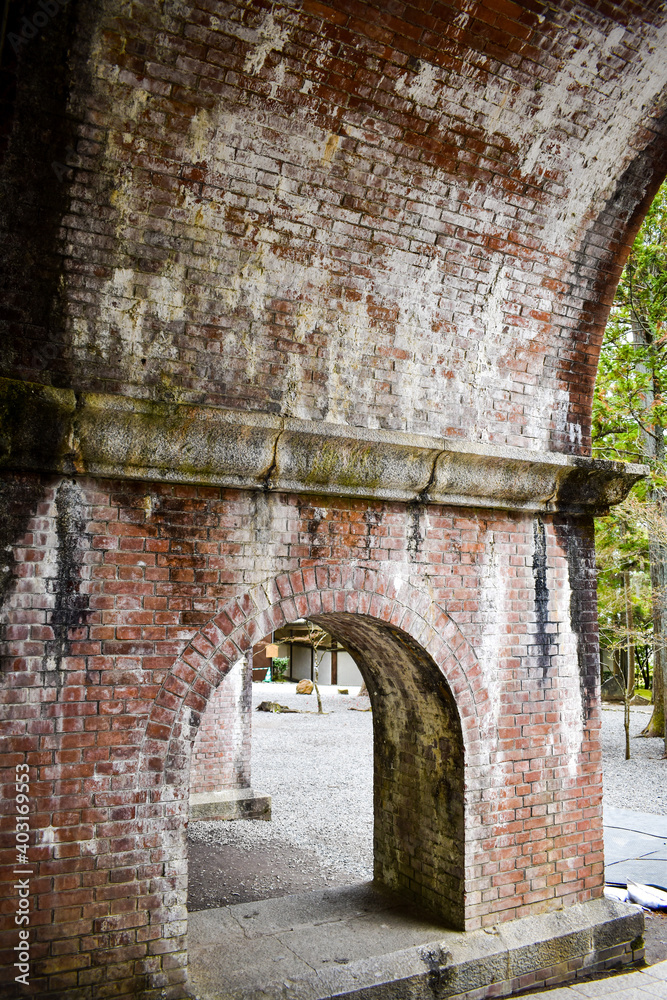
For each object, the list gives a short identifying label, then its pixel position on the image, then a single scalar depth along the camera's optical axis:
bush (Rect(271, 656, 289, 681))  30.22
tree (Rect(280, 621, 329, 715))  21.00
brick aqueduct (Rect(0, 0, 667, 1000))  3.27
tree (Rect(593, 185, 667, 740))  12.17
